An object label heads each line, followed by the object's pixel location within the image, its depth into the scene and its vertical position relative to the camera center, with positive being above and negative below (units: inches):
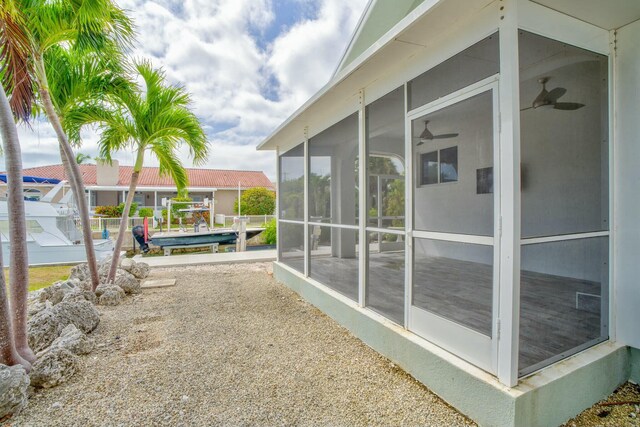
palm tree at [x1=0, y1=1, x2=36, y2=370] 108.3 -6.7
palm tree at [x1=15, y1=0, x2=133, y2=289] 156.0 +95.7
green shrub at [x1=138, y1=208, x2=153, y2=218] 741.9 -1.1
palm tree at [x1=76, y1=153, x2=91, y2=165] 1090.9 +190.4
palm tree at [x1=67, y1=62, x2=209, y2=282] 217.2 +63.1
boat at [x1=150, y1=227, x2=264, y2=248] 448.2 -38.6
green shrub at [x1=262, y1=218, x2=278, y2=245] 532.4 -40.3
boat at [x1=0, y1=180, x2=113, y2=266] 361.1 -28.0
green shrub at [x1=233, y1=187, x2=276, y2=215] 816.3 +22.4
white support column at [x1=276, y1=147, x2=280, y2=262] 272.4 +9.9
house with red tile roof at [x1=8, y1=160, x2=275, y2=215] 818.2 +69.5
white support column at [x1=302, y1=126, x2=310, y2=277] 214.4 +0.9
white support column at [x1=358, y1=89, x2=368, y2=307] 146.4 +6.5
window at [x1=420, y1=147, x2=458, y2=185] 136.6 +20.0
